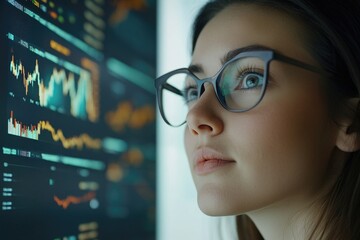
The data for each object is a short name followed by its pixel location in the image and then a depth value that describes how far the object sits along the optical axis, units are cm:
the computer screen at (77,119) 97
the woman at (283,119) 103
